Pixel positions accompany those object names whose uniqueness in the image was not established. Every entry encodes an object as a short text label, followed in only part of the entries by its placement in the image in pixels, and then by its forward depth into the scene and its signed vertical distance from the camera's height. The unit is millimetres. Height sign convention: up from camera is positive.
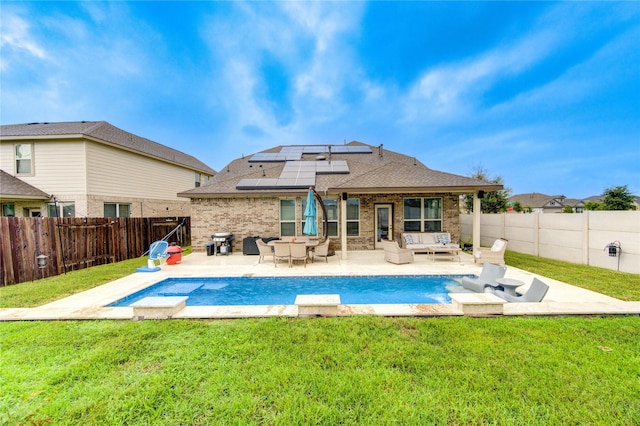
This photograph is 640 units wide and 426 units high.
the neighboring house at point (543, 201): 52062 +91
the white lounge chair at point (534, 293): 5086 -1879
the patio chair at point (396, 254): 9156 -1821
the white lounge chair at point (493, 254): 8758 -1825
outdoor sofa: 10467 -1588
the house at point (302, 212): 12326 -296
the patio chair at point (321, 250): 9672 -1701
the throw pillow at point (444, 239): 10934 -1552
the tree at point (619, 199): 20853 +100
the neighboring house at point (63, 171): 12289 +2010
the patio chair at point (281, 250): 9109 -1584
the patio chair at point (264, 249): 9500 -1612
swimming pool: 6195 -2294
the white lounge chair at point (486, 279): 6254 -1945
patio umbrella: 9766 -435
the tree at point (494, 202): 23344 +22
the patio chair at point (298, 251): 9023 -1611
